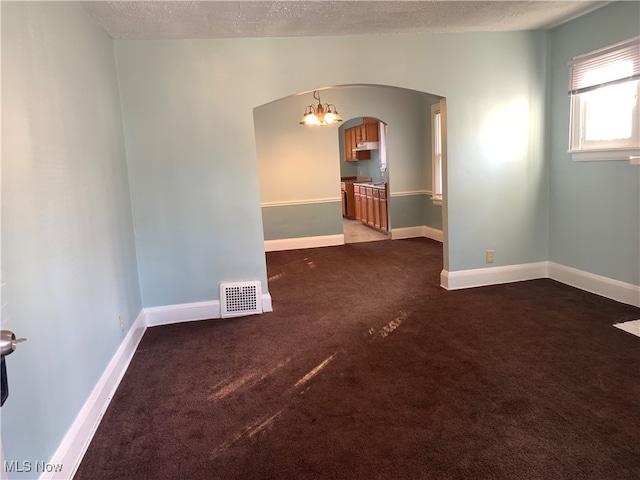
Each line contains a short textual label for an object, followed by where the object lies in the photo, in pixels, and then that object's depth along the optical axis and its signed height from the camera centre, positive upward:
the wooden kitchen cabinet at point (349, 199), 10.34 -0.58
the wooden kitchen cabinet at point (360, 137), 9.05 +0.77
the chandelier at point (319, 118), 6.23 +0.80
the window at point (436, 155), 7.08 +0.22
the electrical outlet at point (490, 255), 4.57 -0.89
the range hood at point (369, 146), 9.20 +0.56
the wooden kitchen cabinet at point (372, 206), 7.96 -0.63
